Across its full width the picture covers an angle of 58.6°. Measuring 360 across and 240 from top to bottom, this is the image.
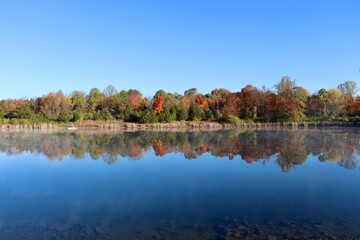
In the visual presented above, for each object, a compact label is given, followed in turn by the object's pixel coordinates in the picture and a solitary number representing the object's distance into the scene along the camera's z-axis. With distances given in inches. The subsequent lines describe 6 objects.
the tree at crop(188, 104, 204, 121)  1764.3
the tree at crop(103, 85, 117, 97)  2775.8
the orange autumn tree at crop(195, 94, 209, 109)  2093.3
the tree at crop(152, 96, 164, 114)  1881.6
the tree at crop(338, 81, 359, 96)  2317.9
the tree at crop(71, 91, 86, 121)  1722.8
